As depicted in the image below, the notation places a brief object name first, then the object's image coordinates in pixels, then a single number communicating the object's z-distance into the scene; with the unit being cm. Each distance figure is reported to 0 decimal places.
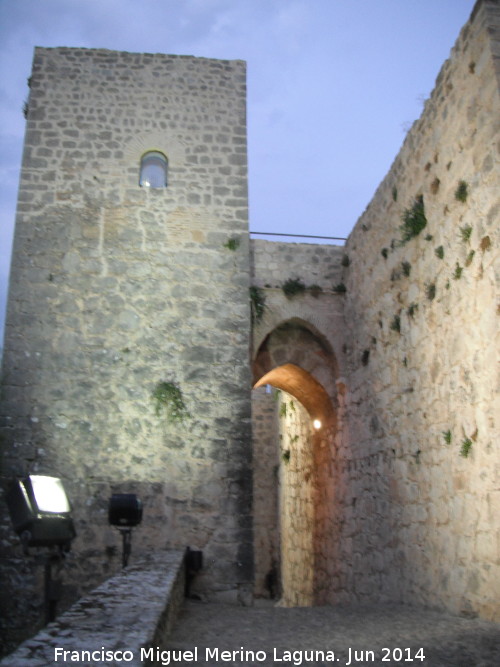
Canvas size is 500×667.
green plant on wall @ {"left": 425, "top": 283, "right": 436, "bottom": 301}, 507
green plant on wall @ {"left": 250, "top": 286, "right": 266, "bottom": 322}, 754
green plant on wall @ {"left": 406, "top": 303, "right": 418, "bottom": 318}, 547
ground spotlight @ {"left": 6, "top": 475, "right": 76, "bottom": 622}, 278
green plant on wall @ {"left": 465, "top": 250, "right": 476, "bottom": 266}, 434
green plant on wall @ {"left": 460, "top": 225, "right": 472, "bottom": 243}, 441
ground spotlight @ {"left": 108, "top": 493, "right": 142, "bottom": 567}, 437
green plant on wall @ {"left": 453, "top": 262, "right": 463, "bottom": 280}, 454
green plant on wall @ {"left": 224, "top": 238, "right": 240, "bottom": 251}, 657
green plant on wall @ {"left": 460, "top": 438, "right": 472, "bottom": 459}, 427
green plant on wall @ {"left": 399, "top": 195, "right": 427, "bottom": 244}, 537
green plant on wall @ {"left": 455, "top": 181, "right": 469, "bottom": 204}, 448
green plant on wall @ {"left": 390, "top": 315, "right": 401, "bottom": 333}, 588
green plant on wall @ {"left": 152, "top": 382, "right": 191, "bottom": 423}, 591
